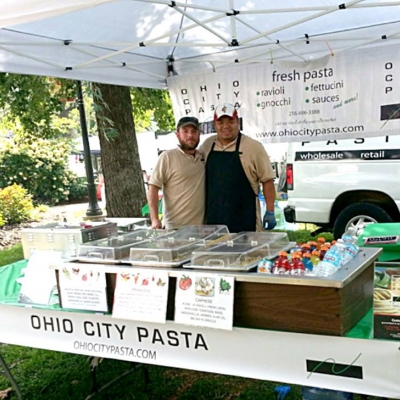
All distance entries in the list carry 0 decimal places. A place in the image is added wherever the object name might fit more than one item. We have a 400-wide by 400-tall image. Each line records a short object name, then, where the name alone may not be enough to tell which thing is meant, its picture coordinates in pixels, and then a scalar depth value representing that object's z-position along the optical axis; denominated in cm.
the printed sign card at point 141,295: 190
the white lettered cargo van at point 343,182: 561
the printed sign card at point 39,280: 225
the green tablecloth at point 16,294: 171
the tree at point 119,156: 554
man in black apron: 334
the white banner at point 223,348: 166
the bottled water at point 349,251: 188
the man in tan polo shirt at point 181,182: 340
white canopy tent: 346
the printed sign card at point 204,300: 178
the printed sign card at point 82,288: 203
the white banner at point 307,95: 416
